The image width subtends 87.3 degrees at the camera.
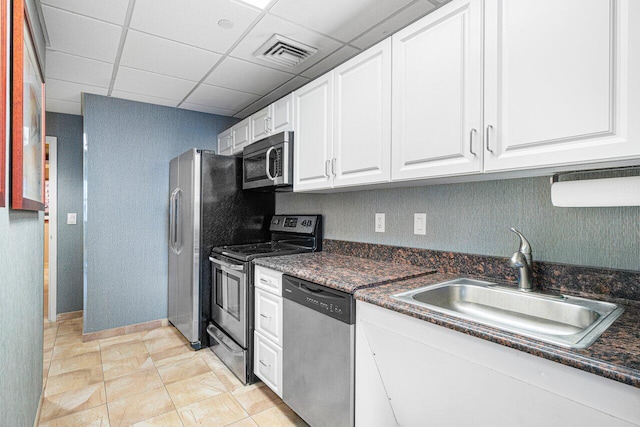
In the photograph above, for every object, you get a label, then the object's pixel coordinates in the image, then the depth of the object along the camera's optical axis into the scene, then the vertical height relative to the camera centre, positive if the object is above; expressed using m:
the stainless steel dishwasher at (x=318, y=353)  1.48 -0.70
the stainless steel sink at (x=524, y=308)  0.96 -0.36
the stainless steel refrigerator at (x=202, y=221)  2.81 -0.10
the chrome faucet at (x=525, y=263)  1.40 -0.21
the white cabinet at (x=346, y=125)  1.72 +0.50
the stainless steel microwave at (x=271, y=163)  2.37 +0.36
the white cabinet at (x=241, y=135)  3.03 +0.71
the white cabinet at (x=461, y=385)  0.81 -0.51
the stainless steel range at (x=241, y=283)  2.26 -0.53
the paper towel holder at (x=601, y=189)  1.07 +0.08
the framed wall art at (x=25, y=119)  1.08 +0.34
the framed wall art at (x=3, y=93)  0.92 +0.32
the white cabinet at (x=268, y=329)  1.98 -0.73
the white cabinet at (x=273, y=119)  2.41 +0.71
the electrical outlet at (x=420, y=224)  1.96 -0.07
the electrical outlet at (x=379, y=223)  2.22 -0.08
